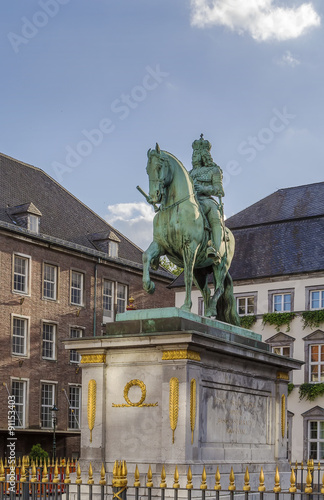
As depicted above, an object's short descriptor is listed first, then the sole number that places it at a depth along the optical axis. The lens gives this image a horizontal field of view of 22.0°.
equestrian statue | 14.30
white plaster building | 39.44
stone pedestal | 13.12
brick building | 40.56
